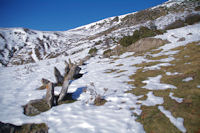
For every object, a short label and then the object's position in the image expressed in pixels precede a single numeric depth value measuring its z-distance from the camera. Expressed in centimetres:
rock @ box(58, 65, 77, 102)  803
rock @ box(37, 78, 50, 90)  1153
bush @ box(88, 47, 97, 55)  3166
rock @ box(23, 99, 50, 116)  686
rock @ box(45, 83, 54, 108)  739
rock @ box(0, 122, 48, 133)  515
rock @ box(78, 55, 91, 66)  2146
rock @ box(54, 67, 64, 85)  1238
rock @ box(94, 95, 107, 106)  711
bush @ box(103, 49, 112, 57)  2527
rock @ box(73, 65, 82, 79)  1376
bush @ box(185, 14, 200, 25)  2918
